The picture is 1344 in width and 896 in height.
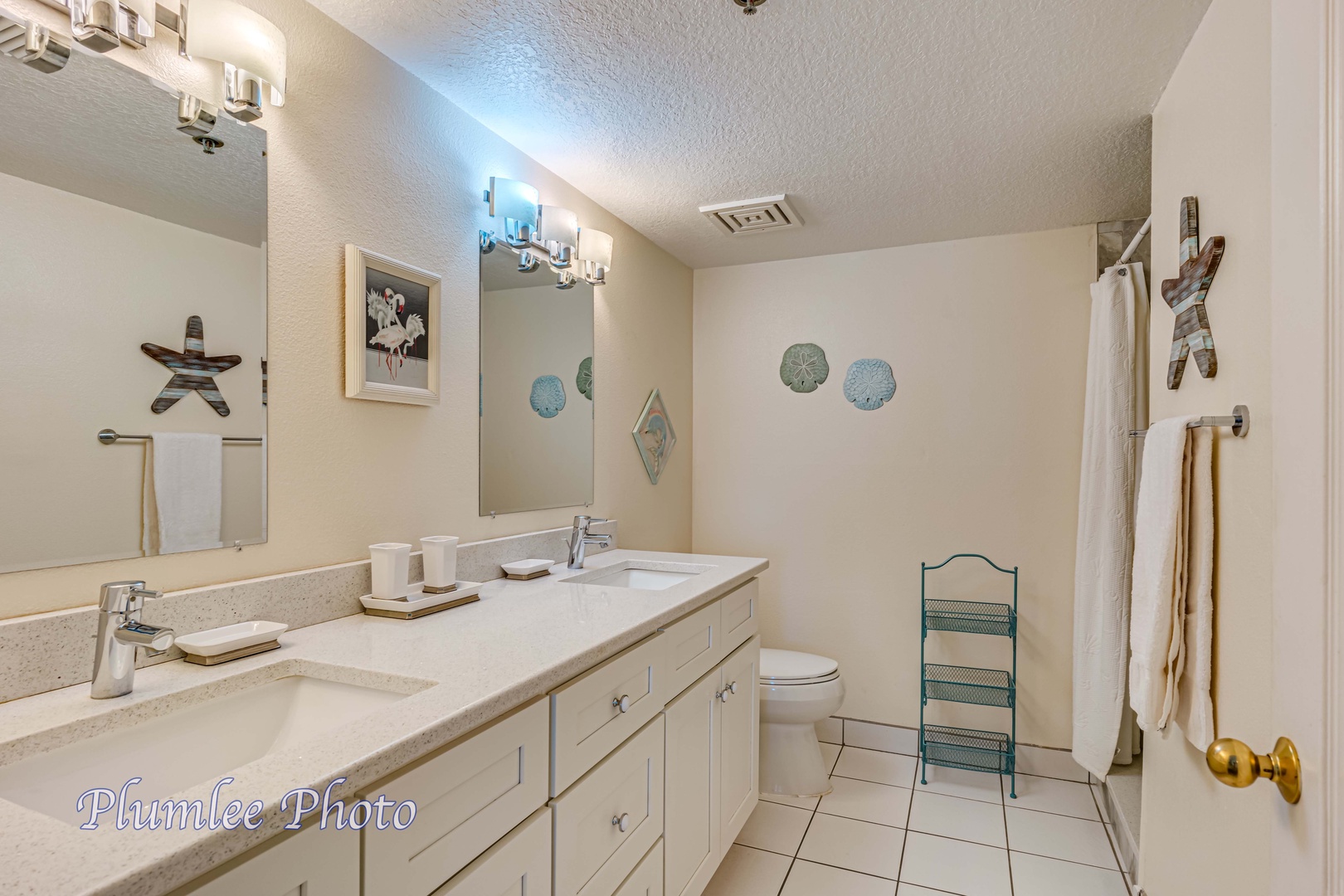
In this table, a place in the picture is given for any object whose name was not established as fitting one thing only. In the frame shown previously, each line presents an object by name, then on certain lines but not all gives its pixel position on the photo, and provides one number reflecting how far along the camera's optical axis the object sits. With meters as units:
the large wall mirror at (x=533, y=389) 2.06
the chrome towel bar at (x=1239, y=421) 1.23
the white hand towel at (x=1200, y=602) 1.36
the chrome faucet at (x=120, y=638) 0.98
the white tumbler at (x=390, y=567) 1.52
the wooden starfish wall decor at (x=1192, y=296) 1.43
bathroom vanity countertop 0.62
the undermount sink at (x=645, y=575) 2.25
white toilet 2.60
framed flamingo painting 1.57
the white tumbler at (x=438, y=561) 1.64
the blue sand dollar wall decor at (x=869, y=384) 3.10
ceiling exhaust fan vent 2.56
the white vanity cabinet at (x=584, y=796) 0.84
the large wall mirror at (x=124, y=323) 1.04
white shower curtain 2.29
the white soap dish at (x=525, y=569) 1.99
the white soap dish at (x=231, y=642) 1.15
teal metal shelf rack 2.80
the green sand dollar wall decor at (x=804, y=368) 3.22
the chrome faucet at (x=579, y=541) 2.22
